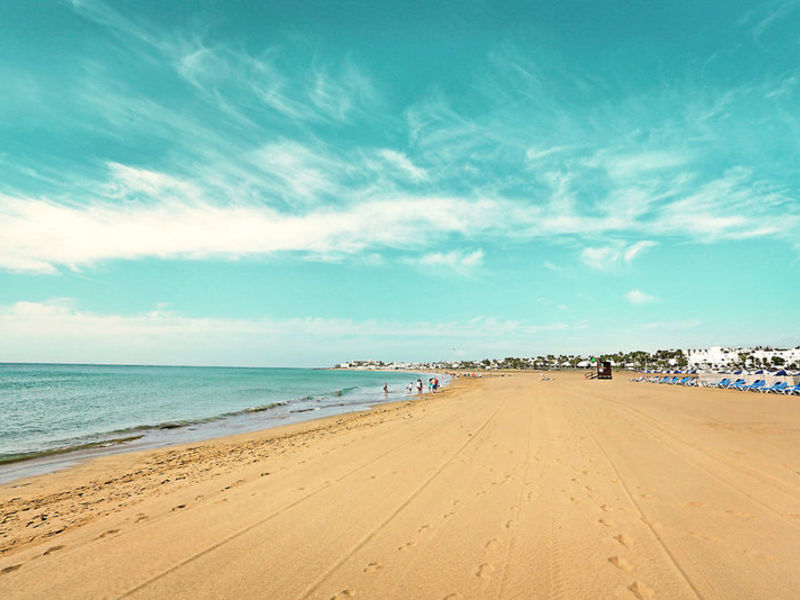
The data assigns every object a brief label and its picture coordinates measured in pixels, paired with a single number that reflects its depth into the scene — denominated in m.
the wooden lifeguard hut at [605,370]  68.50
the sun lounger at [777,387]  32.81
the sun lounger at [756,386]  36.16
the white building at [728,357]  102.93
